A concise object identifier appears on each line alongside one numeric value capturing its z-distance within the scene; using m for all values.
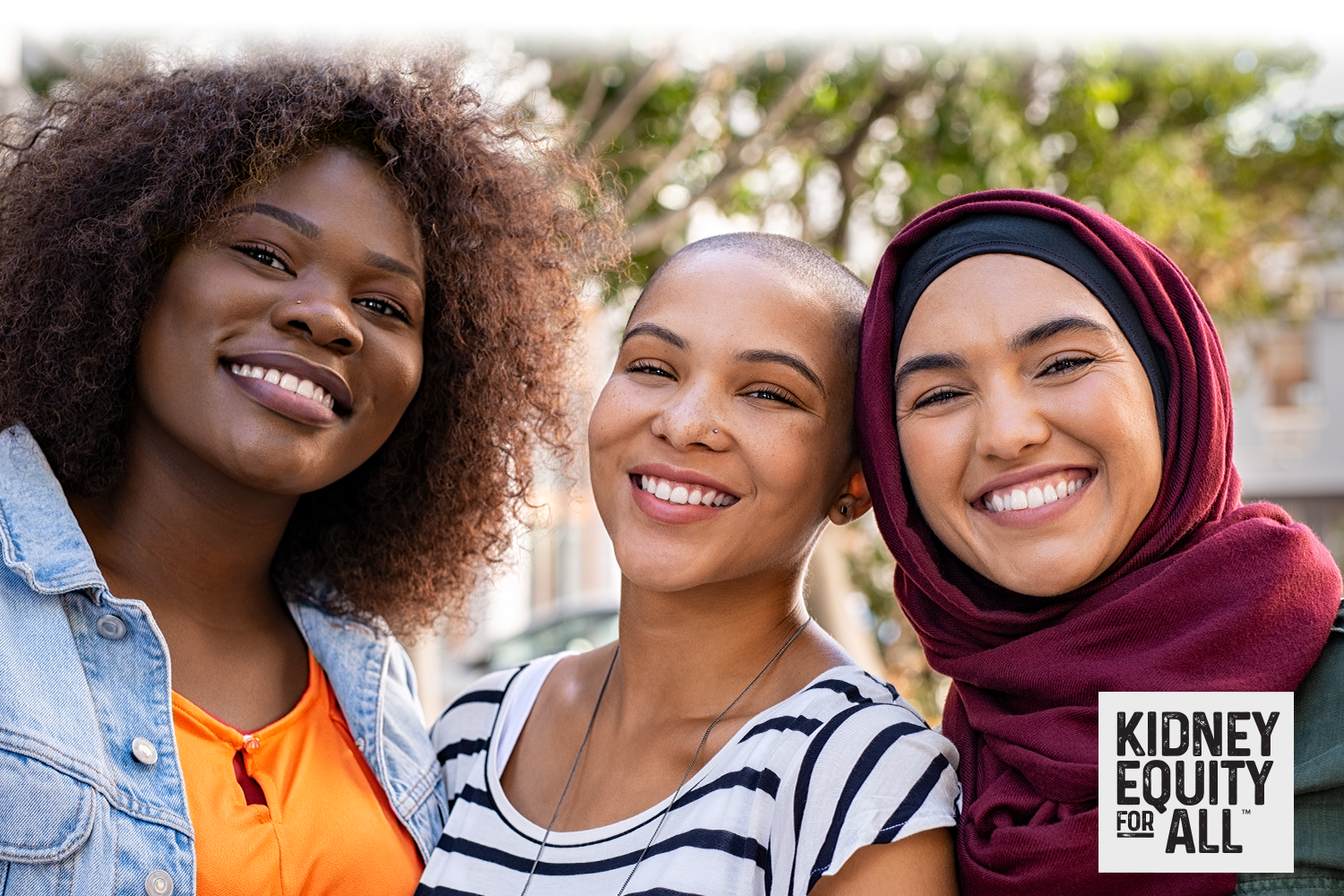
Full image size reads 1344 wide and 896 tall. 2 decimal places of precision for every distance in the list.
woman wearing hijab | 2.02
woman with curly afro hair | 2.28
